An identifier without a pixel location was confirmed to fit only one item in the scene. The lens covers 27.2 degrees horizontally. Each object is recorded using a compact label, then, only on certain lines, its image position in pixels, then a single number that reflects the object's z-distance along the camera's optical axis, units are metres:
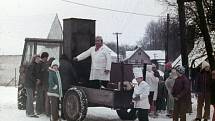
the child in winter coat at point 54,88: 11.21
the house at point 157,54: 79.79
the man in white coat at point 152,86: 13.55
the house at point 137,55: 84.54
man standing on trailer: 11.77
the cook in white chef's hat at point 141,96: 11.27
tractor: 11.32
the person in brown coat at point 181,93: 11.07
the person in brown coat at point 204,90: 12.31
